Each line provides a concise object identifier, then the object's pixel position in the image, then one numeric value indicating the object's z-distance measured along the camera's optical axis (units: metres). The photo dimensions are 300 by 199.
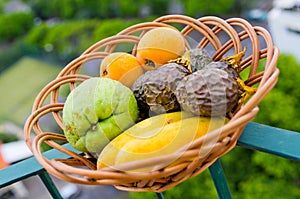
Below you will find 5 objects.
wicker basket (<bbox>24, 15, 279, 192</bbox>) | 0.35
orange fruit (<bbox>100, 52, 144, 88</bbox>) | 0.50
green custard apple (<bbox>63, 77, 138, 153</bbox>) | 0.43
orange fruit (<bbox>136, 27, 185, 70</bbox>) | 0.51
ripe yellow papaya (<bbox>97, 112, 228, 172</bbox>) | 0.38
